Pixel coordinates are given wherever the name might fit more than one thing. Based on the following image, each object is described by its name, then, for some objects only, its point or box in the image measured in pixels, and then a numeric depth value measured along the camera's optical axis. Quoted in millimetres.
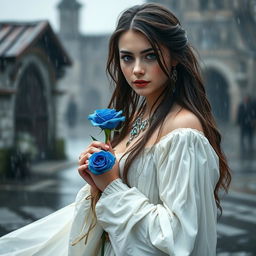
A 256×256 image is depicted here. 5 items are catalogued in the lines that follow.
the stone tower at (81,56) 42156
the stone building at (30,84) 11297
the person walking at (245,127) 18594
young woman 2061
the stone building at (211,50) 37188
